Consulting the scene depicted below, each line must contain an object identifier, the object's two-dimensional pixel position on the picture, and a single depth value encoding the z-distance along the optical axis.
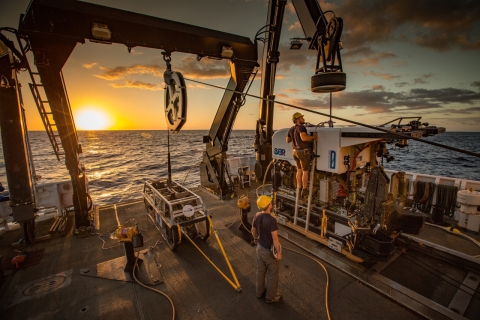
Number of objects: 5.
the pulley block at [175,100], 4.76
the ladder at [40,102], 6.19
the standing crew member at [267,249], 4.17
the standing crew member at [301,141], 6.34
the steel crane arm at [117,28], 5.63
